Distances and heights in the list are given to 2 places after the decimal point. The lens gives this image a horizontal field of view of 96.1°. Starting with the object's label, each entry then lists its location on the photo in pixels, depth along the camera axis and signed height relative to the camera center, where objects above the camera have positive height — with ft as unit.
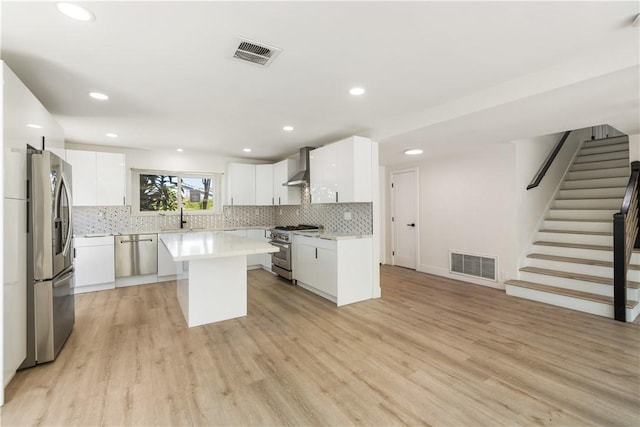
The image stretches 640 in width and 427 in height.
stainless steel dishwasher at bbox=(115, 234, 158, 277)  15.71 -2.24
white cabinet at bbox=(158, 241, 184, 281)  16.58 -3.04
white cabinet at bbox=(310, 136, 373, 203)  12.81 +1.90
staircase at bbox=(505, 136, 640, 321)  11.86 -1.76
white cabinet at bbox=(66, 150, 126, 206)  15.14 +2.00
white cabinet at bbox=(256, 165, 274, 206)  20.31 +2.09
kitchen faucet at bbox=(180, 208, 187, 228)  18.83 -0.49
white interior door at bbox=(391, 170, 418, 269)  19.85 -0.51
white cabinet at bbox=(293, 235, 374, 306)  12.75 -2.66
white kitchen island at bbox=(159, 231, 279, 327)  10.34 -2.59
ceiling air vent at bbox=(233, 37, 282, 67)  6.56 +3.85
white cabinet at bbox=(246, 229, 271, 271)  19.76 -3.02
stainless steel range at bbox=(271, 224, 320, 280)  16.37 -2.03
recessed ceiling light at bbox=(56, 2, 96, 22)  5.32 +3.87
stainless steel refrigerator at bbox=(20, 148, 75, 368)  7.42 -1.07
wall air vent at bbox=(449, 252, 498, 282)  15.49 -3.12
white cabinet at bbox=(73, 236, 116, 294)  14.60 -2.52
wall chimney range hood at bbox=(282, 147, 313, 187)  16.56 +2.40
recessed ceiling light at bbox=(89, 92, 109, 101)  9.22 +3.90
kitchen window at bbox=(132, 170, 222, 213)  18.19 +1.49
